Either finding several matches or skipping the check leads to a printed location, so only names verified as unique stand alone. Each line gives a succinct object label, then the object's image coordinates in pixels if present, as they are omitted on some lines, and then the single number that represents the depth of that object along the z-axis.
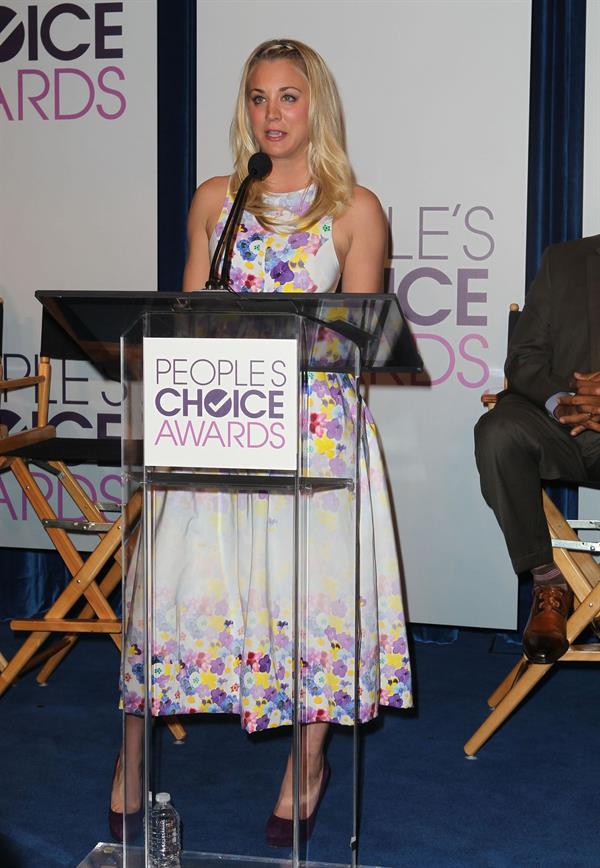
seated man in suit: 3.10
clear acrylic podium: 1.81
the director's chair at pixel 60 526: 3.47
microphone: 2.00
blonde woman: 2.06
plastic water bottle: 2.10
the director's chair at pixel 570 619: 3.09
